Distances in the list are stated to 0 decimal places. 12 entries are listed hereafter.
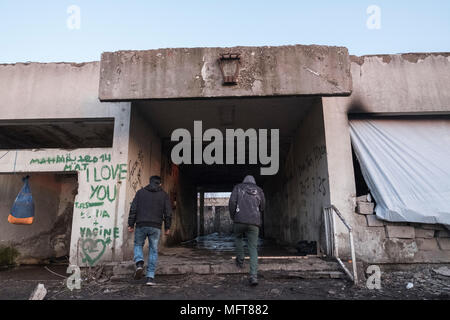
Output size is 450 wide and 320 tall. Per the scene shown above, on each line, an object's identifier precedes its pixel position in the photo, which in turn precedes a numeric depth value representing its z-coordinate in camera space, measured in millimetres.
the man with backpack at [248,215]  4642
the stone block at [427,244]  5590
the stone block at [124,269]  5133
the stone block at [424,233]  5625
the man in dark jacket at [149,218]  4703
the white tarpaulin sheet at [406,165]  5535
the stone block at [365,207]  5785
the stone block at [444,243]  5582
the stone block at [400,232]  5613
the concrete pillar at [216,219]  26578
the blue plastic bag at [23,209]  5886
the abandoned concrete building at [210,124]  5387
